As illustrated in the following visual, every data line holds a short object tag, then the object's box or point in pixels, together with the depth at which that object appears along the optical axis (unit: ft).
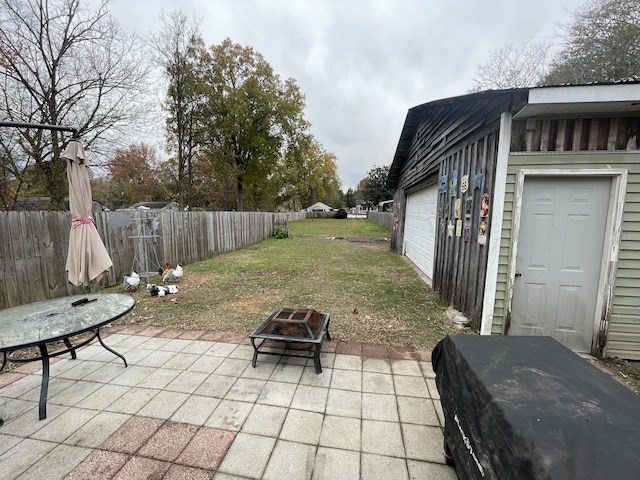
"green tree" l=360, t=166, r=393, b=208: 153.48
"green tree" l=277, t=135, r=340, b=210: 74.70
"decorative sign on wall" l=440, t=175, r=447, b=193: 17.54
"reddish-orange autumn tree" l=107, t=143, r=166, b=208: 34.30
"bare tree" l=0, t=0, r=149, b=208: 25.00
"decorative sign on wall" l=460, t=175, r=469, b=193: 13.92
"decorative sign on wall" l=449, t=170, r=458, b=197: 15.47
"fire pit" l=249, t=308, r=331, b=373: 9.15
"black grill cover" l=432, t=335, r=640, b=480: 3.01
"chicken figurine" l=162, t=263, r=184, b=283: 20.10
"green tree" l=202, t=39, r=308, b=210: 59.77
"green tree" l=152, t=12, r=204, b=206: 36.91
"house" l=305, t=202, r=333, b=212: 190.68
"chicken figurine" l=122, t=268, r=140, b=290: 17.86
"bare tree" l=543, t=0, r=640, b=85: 26.40
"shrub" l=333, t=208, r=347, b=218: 140.83
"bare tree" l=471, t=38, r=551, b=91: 37.42
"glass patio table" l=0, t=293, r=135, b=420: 6.88
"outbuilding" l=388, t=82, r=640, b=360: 9.93
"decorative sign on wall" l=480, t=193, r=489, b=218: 11.68
